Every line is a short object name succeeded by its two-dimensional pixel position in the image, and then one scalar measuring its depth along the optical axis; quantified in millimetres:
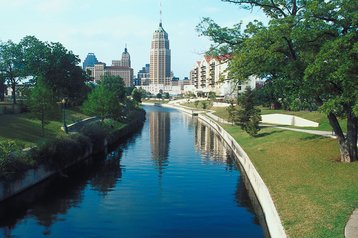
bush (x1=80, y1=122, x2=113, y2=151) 50453
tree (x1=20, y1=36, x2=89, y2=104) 74125
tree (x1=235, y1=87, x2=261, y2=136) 60644
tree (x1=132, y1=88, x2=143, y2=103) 166712
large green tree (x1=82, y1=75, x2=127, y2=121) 66375
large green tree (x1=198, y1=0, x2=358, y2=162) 26094
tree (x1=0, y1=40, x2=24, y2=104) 76688
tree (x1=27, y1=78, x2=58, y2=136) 45000
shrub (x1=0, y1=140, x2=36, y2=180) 28547
